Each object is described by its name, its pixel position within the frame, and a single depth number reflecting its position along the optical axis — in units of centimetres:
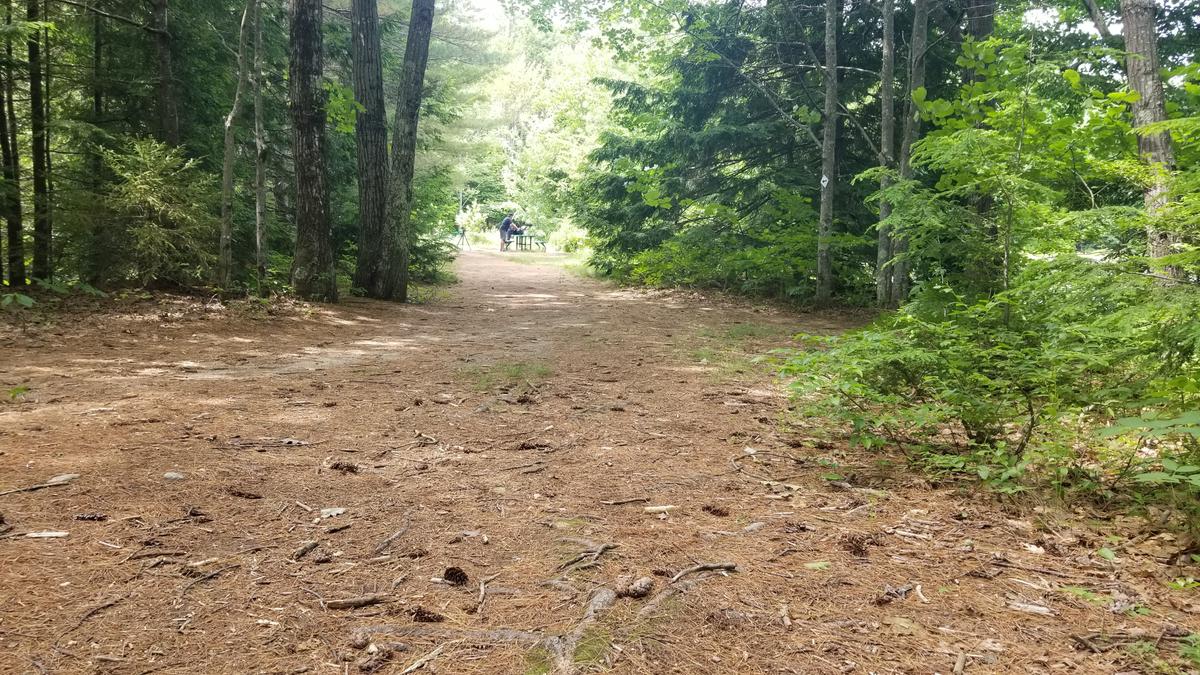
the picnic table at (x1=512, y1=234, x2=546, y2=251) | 3544
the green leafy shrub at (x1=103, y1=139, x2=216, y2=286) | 812
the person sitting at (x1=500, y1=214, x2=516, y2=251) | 3203
